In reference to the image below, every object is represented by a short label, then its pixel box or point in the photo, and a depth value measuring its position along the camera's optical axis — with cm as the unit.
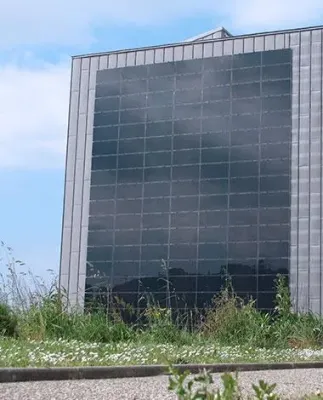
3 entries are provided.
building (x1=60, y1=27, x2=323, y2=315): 2356
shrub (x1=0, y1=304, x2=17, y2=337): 1280
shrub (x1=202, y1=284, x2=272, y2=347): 1561
